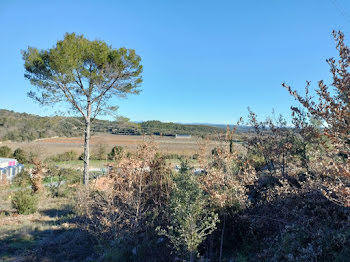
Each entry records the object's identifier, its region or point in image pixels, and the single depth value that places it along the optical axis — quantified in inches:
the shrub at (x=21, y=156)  855.1
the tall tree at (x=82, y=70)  374.0
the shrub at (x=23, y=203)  320.2
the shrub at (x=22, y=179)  555.9
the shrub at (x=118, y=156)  212.2
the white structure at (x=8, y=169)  571.1
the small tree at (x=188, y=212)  121.3
